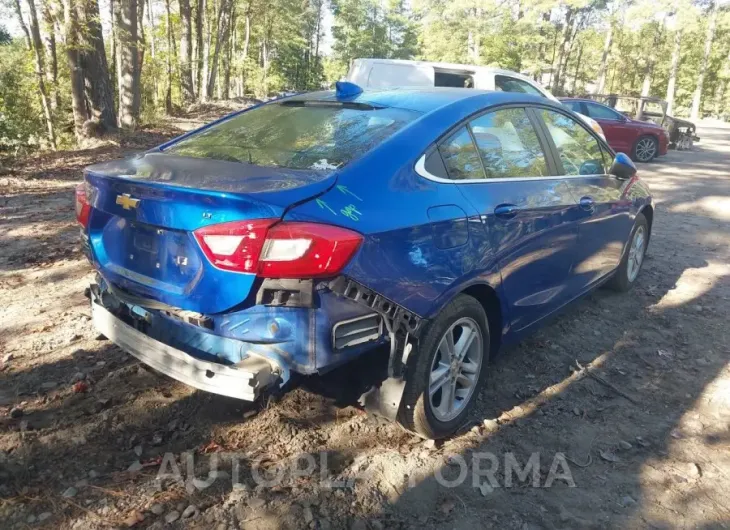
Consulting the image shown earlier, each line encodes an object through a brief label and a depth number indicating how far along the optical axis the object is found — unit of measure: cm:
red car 1535
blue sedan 221
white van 945
